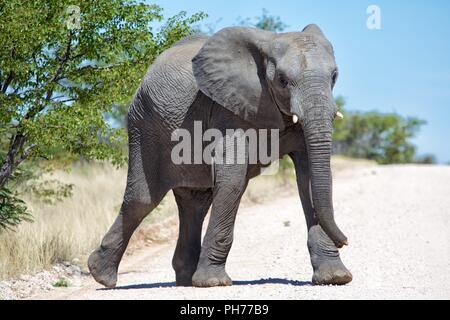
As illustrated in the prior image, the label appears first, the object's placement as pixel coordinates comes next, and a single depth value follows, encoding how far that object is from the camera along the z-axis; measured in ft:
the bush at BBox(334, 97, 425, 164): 192.13
